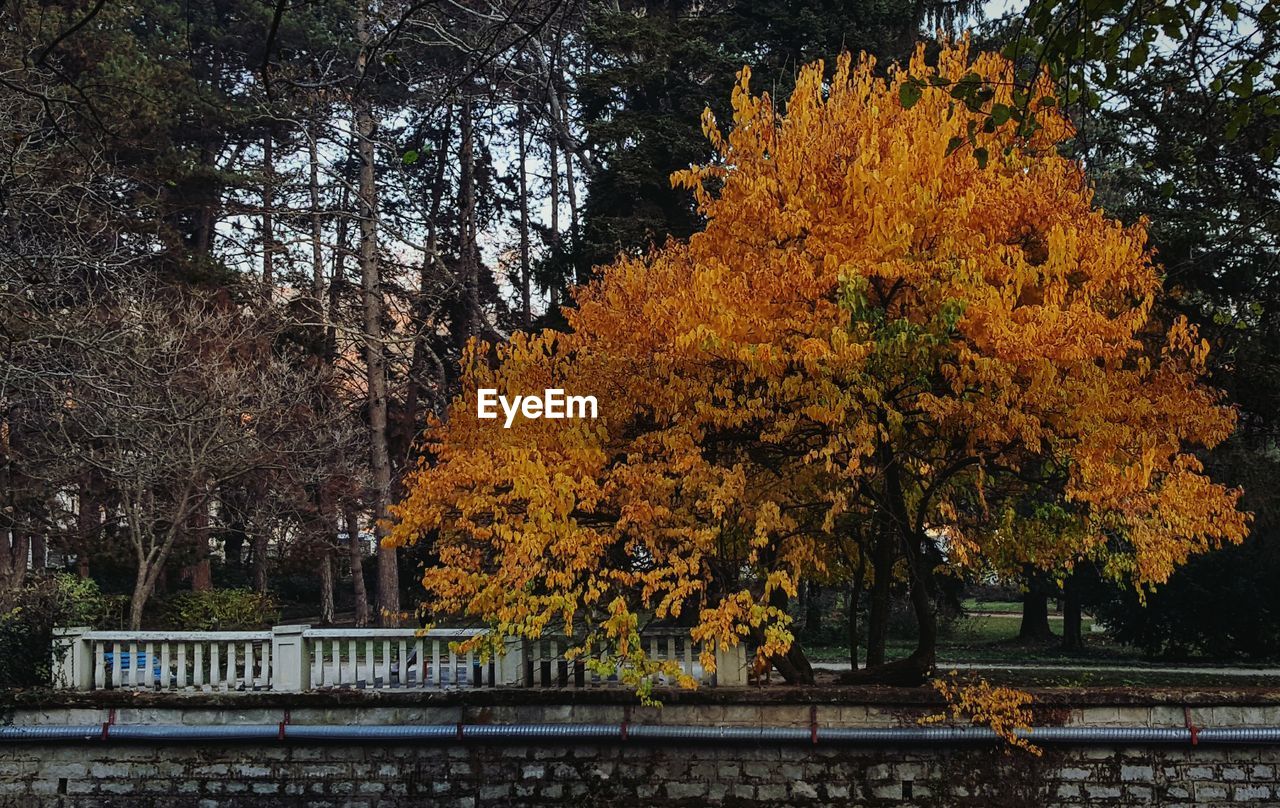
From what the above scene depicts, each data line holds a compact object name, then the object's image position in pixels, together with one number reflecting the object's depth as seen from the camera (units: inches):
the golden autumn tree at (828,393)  389.1
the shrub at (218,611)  666.8
